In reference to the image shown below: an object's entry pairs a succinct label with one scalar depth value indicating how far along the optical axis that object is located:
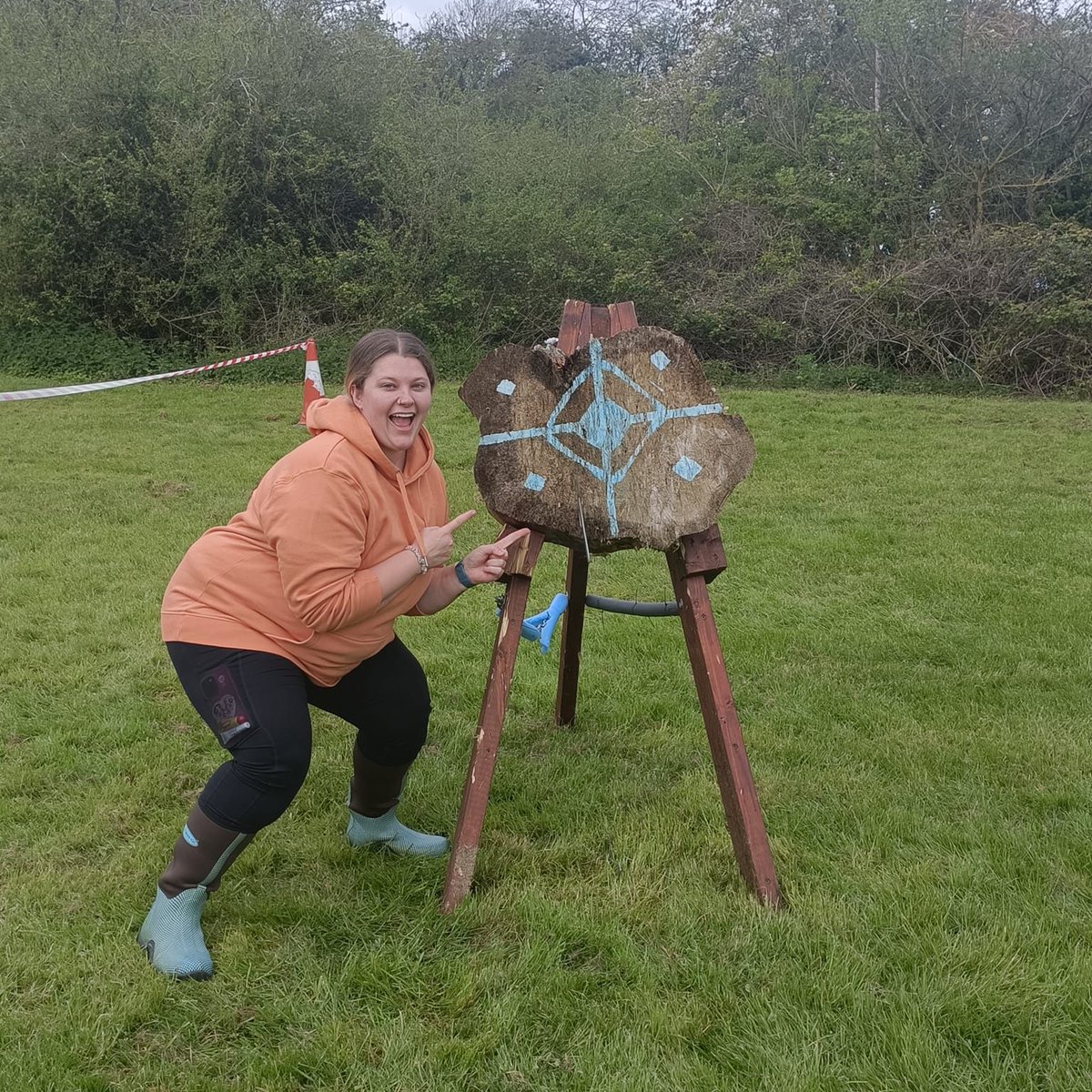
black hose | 3.51
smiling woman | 2.43
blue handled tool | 3.92
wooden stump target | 2.83
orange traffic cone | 10.66
